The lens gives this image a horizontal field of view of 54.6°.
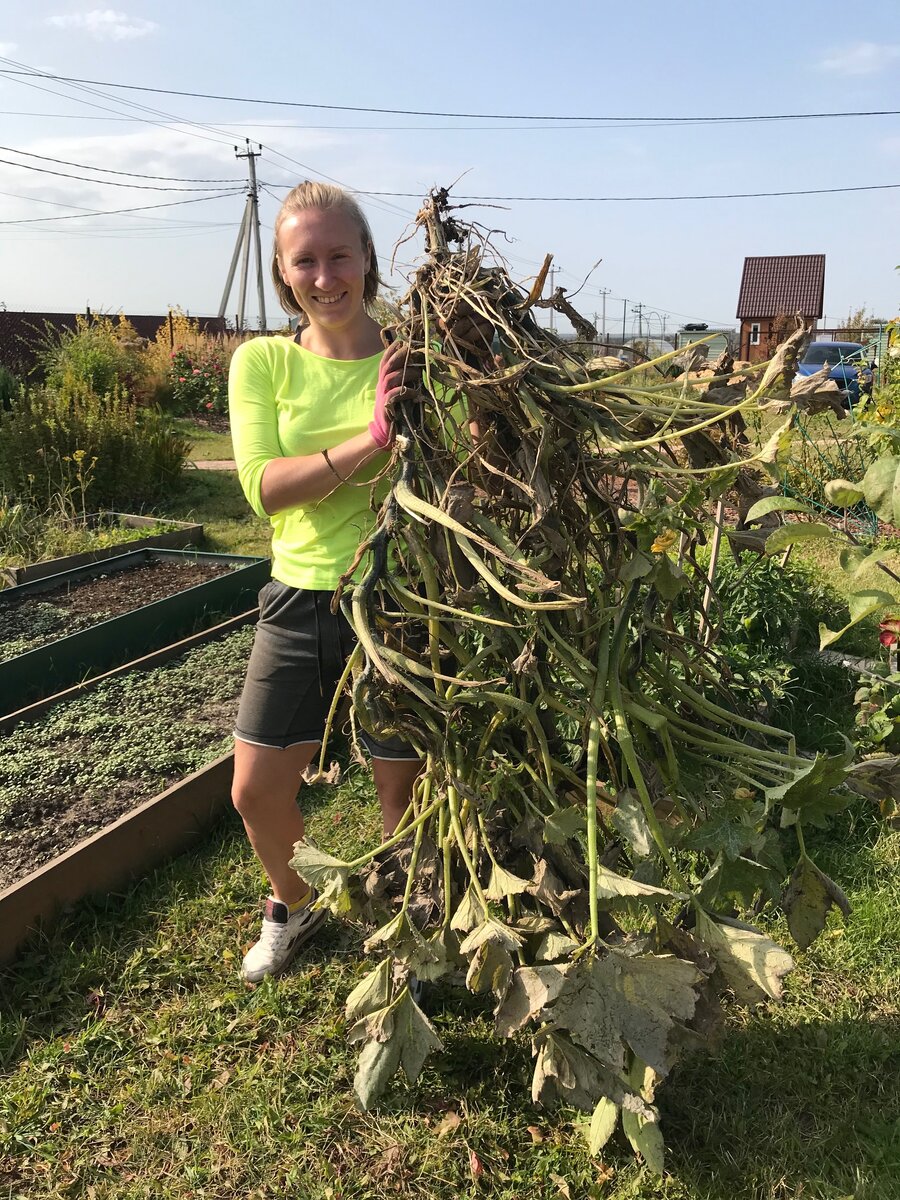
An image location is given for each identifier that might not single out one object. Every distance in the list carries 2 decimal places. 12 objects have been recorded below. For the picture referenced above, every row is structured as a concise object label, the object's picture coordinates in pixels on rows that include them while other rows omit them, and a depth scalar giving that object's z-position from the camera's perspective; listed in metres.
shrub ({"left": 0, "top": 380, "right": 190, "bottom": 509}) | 6.87
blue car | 11.62
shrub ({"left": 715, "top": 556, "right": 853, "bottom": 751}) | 3.28
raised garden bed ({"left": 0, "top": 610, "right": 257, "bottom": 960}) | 2.57
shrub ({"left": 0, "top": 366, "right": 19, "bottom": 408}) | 8.52
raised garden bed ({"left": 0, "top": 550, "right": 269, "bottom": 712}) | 4.02
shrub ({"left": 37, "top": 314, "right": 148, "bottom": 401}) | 11.00
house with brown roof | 25.92
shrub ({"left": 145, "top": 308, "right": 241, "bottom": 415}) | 14.01
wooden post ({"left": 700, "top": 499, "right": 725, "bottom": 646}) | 1.43
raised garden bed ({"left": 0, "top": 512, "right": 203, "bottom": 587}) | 5.55
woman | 1.87
